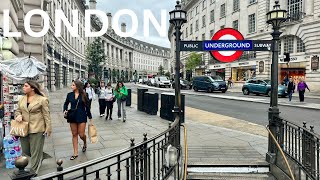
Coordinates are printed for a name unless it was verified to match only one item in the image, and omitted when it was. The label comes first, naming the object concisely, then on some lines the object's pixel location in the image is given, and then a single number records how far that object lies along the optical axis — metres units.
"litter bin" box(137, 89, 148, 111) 14.02
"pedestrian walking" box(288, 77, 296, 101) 18.73
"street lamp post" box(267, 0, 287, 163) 5.85
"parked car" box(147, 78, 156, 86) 47.79
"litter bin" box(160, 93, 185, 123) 10.94
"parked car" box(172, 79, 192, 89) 37.51
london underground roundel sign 5.74
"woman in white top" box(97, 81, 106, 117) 11.37
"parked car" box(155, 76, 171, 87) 42.44
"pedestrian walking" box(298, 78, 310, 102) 18.14
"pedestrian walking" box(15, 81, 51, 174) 4.82
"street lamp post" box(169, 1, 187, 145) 5.70
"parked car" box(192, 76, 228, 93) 28.69
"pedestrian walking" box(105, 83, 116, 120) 11.24
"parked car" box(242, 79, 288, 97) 22.86
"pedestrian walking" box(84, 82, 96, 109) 11.43
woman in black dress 5.96
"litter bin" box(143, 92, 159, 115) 12.90
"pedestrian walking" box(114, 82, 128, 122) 11.02
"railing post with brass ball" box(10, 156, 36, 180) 2.00
